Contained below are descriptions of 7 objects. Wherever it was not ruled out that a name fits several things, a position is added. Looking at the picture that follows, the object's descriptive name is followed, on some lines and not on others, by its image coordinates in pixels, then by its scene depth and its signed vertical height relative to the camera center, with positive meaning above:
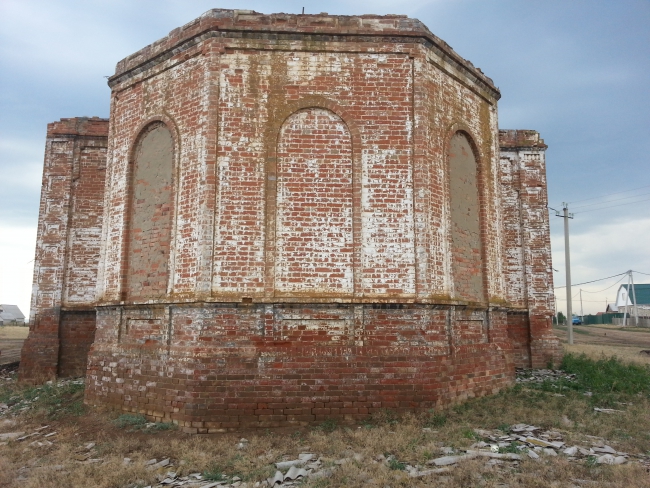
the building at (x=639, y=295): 73.81 +2.48
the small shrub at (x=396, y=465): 5.70 -1.67
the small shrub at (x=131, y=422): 7.94 -1.71
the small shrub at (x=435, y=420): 7.57 -1.57
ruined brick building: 7.84 +1.29
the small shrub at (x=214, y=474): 5.70 -1.79
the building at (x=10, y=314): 73.26 -0.87
